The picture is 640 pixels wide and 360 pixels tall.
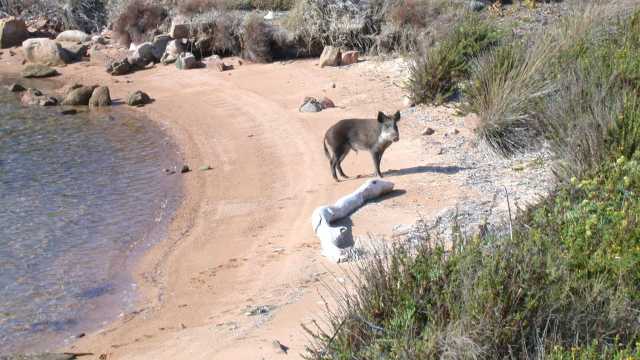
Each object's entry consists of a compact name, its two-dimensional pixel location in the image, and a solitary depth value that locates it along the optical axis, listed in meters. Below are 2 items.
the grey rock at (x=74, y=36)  25.08
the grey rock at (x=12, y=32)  25.11
